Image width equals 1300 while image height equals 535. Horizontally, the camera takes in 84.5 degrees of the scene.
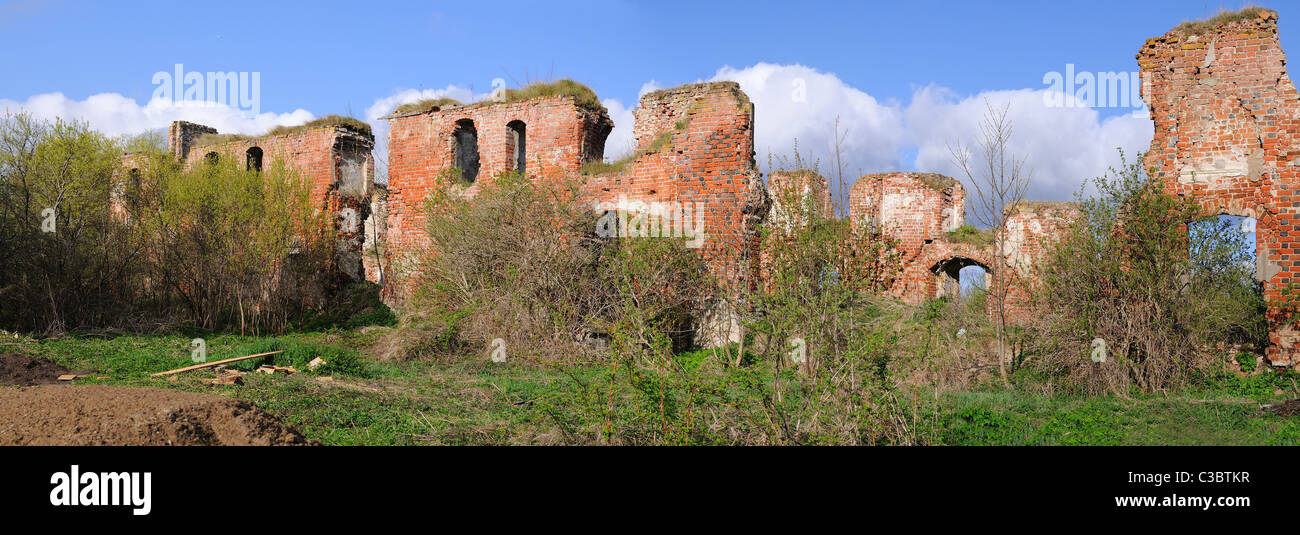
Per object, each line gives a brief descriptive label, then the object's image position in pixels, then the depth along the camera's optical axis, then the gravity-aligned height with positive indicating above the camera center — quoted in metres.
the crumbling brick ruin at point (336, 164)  17.20 +2.51
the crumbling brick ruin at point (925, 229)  19.03 +0.99
